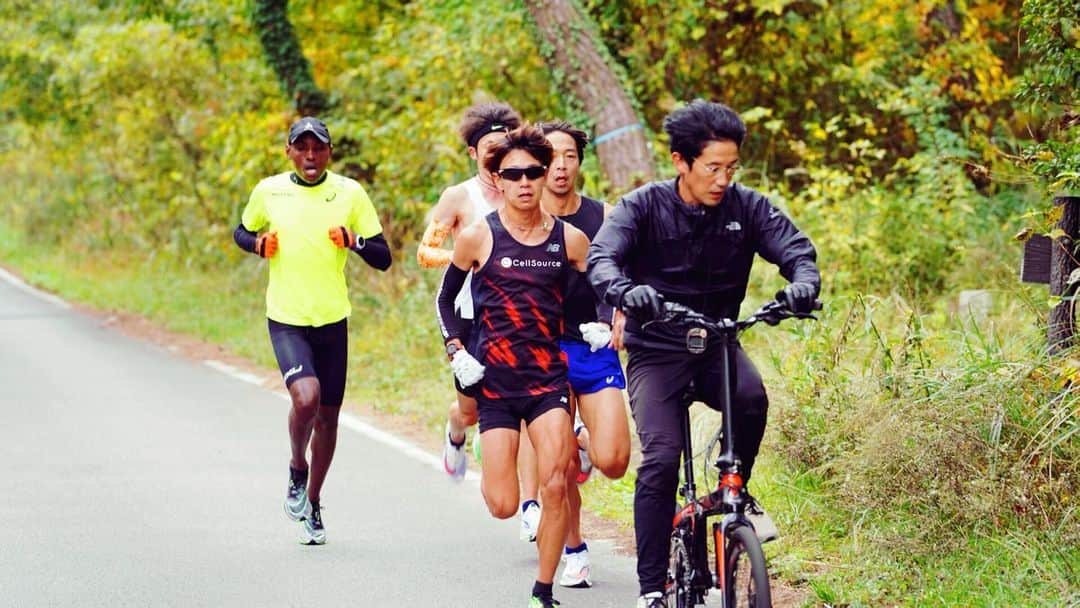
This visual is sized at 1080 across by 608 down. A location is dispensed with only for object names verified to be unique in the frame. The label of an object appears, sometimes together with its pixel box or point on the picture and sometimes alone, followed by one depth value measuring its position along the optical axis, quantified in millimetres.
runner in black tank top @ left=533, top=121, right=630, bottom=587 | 12523
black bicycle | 9859
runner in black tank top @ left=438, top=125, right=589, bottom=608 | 12102
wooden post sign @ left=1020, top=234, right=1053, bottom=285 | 13547
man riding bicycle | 10891
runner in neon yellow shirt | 14961
